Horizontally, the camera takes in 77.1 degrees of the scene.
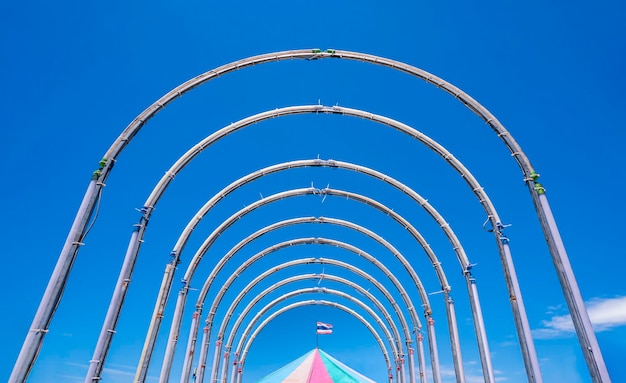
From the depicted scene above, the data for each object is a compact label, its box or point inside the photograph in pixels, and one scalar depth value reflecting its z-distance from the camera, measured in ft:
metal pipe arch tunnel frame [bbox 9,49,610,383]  34.47
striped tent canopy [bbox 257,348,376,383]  99.45
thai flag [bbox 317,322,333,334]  118.73
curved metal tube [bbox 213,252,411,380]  92.17
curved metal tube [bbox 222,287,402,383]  113.60
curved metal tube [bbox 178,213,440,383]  77.87
